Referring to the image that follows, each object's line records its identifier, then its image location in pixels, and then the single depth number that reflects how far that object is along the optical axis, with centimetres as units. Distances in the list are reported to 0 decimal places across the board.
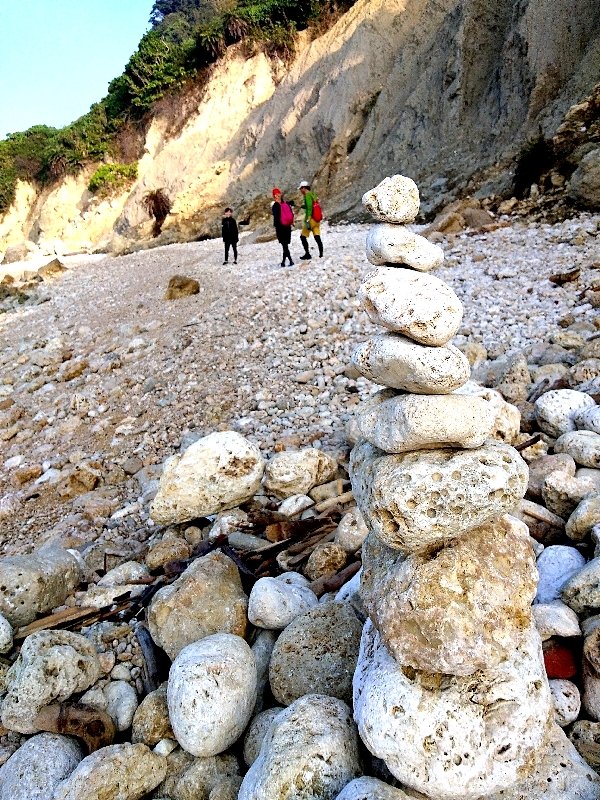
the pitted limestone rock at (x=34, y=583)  415
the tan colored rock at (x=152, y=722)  321
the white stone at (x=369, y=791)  234
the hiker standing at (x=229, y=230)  1429
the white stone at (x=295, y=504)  504
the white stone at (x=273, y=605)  353
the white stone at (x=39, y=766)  301
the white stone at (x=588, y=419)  446
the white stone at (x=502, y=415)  455
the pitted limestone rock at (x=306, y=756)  248
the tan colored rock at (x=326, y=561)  407
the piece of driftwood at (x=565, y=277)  914
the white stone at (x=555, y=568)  324
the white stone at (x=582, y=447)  416
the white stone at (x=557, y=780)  245
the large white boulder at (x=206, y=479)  498
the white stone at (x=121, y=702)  345
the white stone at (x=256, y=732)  296
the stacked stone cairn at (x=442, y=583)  239
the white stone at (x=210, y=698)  294
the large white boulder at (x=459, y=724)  235
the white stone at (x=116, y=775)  286
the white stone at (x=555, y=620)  290
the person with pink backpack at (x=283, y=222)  1295
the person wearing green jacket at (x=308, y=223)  1259
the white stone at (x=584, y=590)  298
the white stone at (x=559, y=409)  476
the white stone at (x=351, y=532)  414
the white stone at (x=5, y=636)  390
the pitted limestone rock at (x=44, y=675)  331
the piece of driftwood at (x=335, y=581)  387
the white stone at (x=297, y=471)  523
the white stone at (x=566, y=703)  275
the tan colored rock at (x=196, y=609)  363
